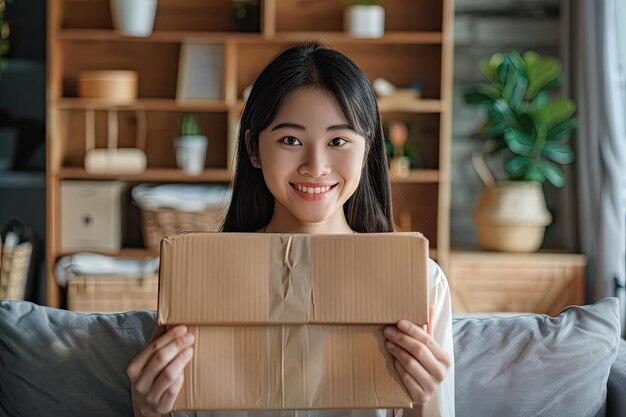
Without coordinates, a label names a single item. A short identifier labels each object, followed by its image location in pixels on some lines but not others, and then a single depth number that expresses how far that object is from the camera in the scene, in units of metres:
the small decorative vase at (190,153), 4.34
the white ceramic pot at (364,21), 4.23
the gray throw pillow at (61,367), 1.75
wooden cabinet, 4.15
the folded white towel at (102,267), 4.23
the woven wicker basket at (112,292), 4.20
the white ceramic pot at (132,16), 4.26
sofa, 1.75
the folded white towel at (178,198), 4.24
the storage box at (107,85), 4.31
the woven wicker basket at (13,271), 3.93
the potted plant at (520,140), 4.12
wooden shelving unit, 4.30
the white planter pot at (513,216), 4.16
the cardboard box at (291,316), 1.30
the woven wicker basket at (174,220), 4.25
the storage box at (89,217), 4.37
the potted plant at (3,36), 4.32
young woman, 1.56
